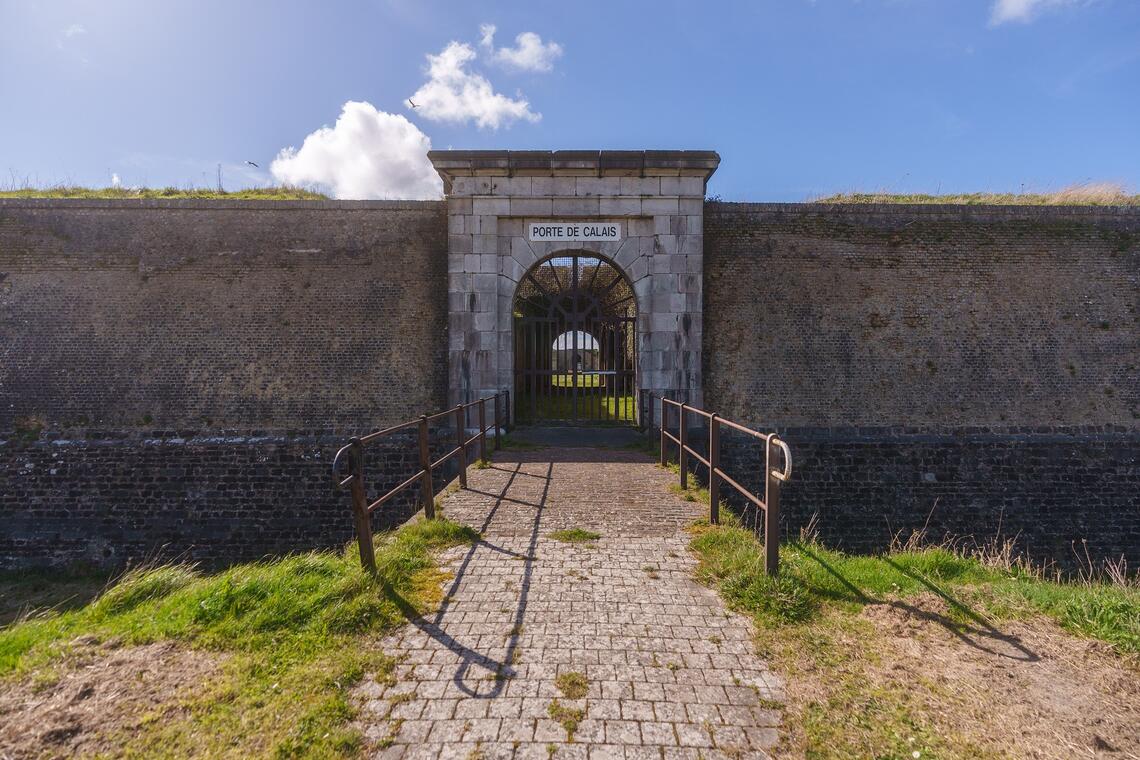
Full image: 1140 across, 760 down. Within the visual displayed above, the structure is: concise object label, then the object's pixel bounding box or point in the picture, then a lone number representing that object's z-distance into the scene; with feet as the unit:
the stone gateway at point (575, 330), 29.63
